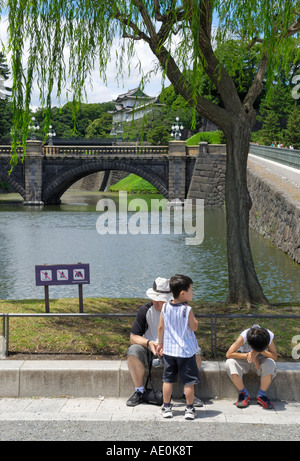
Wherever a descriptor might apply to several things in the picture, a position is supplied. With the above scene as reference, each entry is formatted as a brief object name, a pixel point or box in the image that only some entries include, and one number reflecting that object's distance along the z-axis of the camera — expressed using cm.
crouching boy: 630
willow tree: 891
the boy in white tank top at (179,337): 614
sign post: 870
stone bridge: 5003
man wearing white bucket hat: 638
